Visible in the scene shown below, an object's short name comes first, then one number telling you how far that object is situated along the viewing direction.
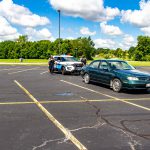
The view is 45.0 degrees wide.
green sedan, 7.58
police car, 13.75
